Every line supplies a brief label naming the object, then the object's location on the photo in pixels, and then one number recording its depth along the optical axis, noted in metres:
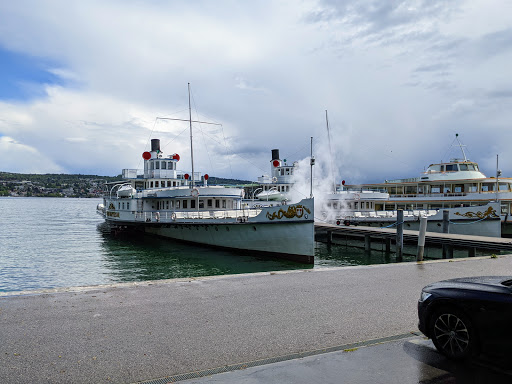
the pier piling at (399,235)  25.56
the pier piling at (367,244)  31.64
